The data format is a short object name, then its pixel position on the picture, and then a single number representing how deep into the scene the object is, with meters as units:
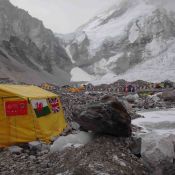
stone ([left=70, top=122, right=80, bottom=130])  4.97
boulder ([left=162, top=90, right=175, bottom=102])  15.17
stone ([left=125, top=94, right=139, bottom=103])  14.14
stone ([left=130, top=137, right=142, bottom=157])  4.13
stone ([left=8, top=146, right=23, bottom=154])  4.51
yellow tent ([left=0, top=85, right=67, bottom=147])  4.87
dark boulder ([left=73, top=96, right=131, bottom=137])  4.31
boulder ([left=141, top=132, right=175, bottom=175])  3.71
